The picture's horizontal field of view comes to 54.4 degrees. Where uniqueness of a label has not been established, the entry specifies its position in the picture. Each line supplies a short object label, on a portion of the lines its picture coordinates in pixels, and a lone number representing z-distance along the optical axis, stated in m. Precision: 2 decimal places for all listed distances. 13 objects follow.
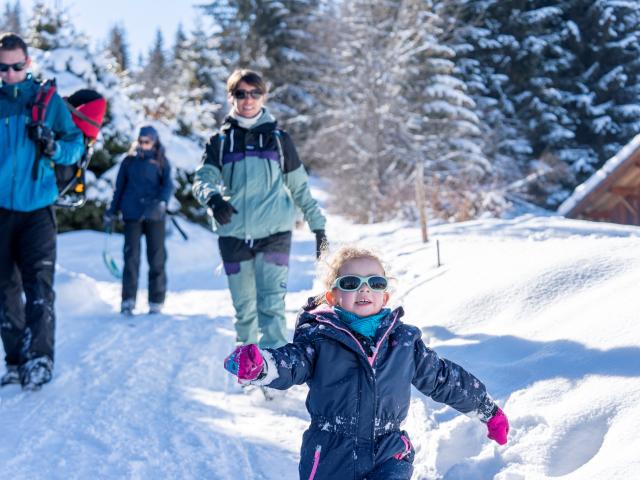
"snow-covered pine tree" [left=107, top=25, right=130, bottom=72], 72.31
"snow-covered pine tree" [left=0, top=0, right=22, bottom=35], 72.74
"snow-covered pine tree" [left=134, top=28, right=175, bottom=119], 15.44
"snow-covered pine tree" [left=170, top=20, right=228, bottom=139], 32.31
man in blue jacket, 4.10
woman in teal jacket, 4.16
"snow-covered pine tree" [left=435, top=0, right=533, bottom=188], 26.00
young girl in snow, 2.28
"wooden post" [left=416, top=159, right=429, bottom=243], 8.50
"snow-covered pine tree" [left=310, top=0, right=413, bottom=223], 24.25
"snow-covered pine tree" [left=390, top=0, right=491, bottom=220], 24.30
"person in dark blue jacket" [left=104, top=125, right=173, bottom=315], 7.04
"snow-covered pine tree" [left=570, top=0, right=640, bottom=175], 25.80
